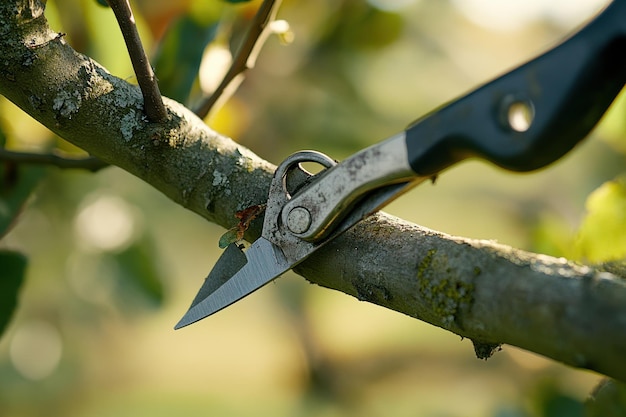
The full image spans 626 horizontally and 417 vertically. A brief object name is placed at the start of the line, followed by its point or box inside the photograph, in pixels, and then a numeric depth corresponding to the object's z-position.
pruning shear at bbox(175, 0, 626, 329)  0.48
